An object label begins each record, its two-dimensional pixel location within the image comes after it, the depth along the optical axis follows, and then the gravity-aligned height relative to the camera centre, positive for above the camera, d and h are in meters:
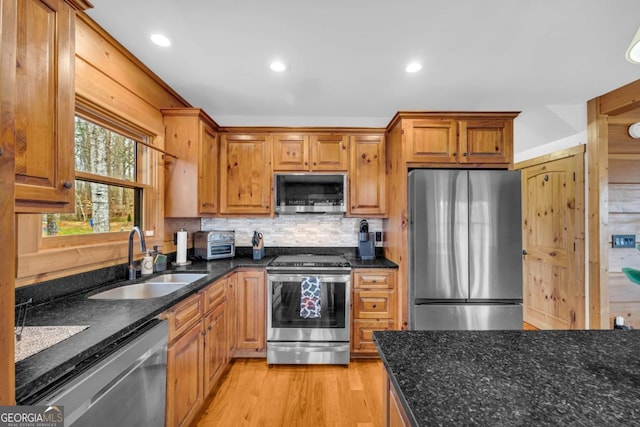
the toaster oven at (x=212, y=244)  2.76 -0.29
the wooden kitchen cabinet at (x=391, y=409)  0.79 -0.60
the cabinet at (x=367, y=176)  2.96 +0.44
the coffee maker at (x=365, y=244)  2.97 -0.30
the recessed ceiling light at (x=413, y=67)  2.04 +1.13
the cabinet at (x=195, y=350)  1.50 -0.87
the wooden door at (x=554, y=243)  2.83 -0.31
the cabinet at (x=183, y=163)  2.47 +0.48
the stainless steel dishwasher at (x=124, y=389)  0.88 -0.66
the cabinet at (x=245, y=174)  2.96 +0.46
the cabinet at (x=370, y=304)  2.61 -0.84
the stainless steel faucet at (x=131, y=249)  1.85 -0.23
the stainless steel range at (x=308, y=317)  2.51 -0.92
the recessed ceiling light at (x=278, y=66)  2.05 +1.14
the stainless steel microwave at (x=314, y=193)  2.91 +0.25
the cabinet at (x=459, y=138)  2.52 +0.73
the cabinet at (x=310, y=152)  2.96 +0.69
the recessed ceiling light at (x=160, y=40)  1.75 +1.14
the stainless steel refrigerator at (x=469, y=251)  2.32 -0.29
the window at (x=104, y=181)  1.67 +0.24
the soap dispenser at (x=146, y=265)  2.03 -0.37
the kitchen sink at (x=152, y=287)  1.74 -0.49
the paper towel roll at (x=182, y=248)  2.51 -0.30
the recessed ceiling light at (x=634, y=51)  0.89 +0.56
